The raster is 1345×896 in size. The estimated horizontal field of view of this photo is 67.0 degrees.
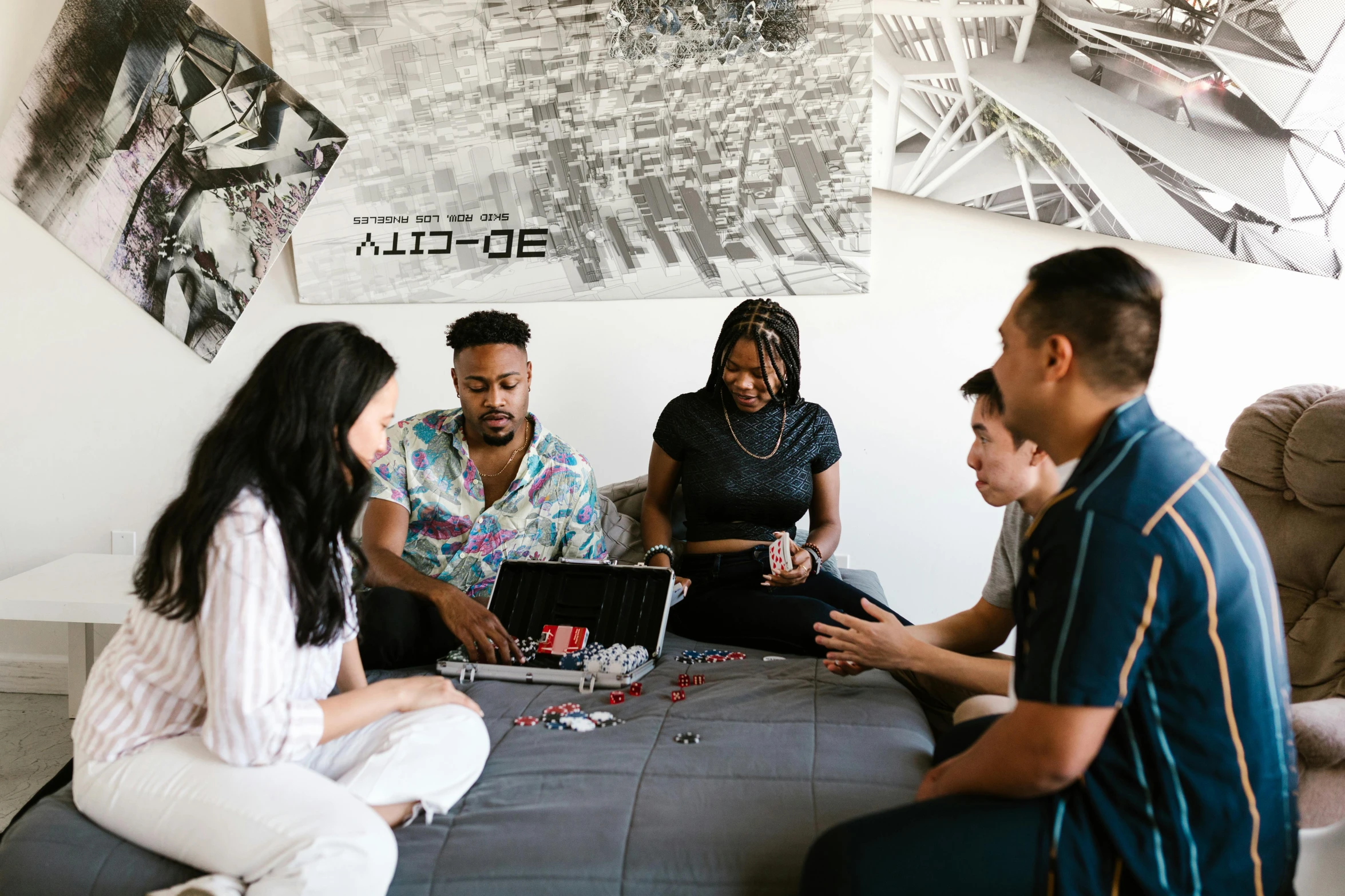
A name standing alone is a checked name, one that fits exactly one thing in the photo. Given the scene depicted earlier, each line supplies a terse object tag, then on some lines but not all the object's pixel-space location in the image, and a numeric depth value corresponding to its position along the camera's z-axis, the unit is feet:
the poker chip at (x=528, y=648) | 7.17
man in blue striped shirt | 3.49
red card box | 7.23
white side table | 8.87
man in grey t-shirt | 5.82
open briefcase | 7.44
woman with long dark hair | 4.37
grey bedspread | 4.59
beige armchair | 6.30
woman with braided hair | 8.41
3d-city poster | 9.45
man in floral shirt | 8.12
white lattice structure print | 8.48
